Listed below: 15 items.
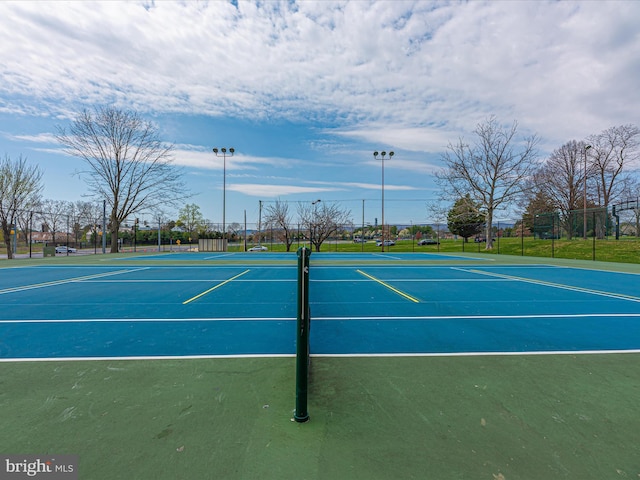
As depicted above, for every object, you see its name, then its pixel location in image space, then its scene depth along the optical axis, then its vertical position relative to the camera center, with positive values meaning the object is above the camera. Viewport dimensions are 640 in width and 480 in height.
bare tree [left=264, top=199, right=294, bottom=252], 45.12 +1.47
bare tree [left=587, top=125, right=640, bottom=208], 39.62 +8.45
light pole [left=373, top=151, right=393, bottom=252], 34.28 +8.81
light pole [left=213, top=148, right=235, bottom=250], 34.34 +4.76
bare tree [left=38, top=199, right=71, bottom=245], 29.18 +0.92
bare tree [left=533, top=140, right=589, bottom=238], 42.34 +7.76
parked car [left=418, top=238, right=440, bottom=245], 50.55 -1.09
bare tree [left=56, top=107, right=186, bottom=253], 31.62 +5.78
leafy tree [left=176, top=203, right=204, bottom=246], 63.12 +2.88
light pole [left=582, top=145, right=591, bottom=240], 38.22 +8.37
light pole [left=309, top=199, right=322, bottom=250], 44.00 +1.80
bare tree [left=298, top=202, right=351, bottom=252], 44.97 +1.36
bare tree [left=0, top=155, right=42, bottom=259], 27.23 +3.29
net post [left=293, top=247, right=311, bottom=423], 2.56 -0.86
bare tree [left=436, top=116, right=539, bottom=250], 36.06 +6.51
